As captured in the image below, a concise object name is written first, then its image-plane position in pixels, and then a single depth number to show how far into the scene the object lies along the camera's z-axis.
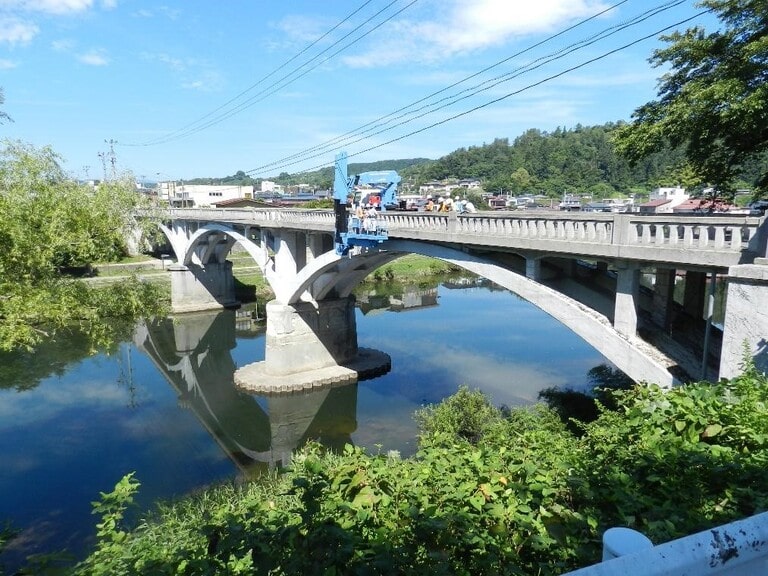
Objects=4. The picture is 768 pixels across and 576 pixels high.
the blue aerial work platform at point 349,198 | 17.33
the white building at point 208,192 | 86.83
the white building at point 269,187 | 152.64
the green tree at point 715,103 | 9.17
